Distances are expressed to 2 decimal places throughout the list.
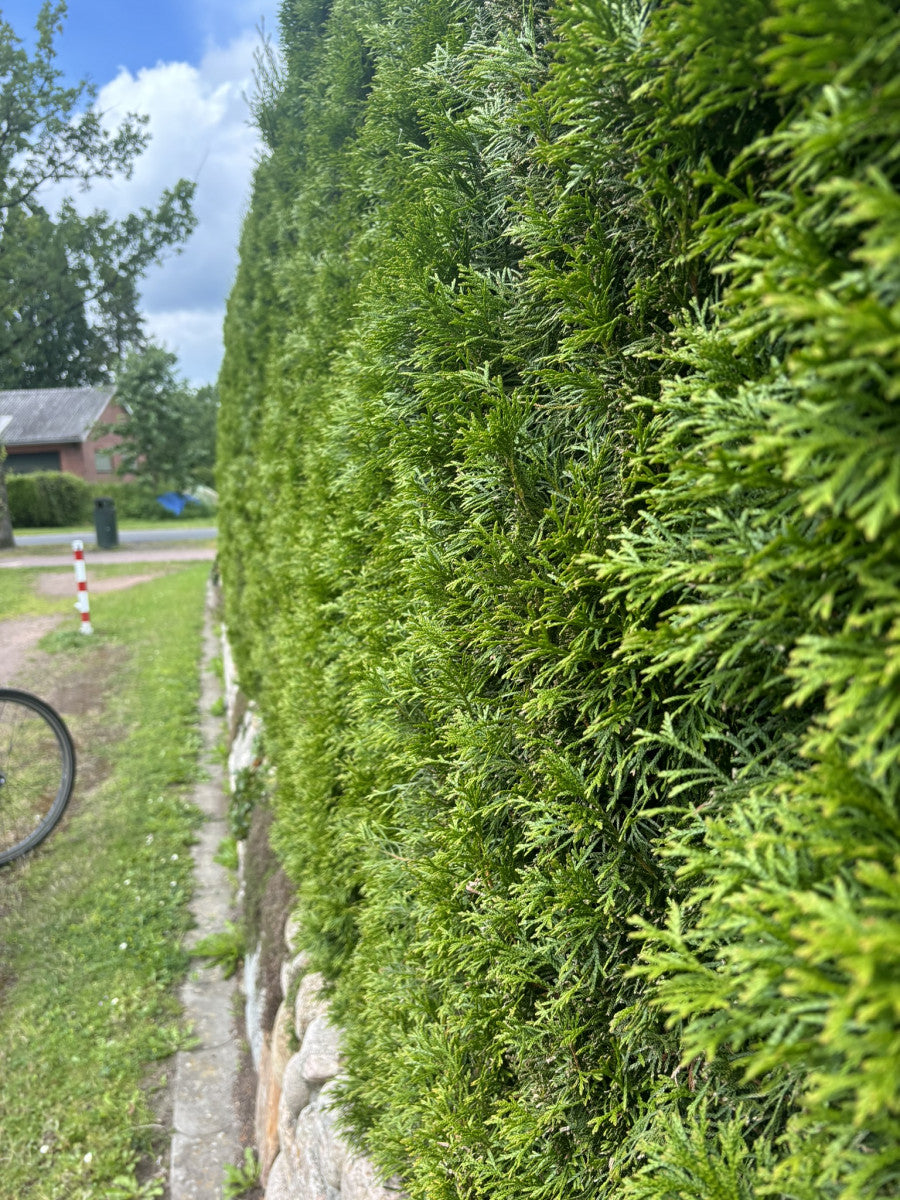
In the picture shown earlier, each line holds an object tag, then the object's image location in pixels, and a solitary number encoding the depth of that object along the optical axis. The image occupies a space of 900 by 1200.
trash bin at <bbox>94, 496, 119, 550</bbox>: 20.58
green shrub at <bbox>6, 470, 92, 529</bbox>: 29.22
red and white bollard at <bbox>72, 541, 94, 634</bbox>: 10.39
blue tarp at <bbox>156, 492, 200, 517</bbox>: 34.32
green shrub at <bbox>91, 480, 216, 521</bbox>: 32.56
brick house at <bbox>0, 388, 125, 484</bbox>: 36.38
